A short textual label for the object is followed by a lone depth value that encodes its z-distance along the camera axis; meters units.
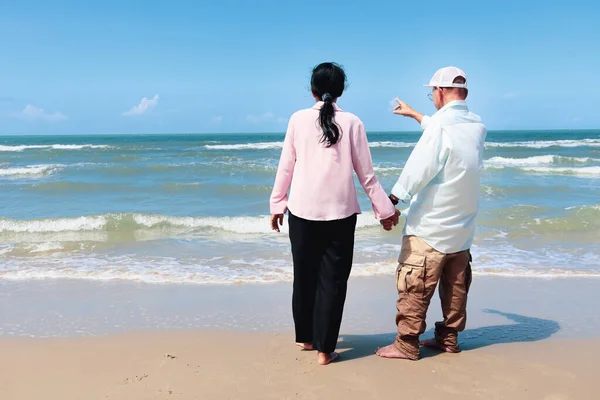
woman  2.85
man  2.86
